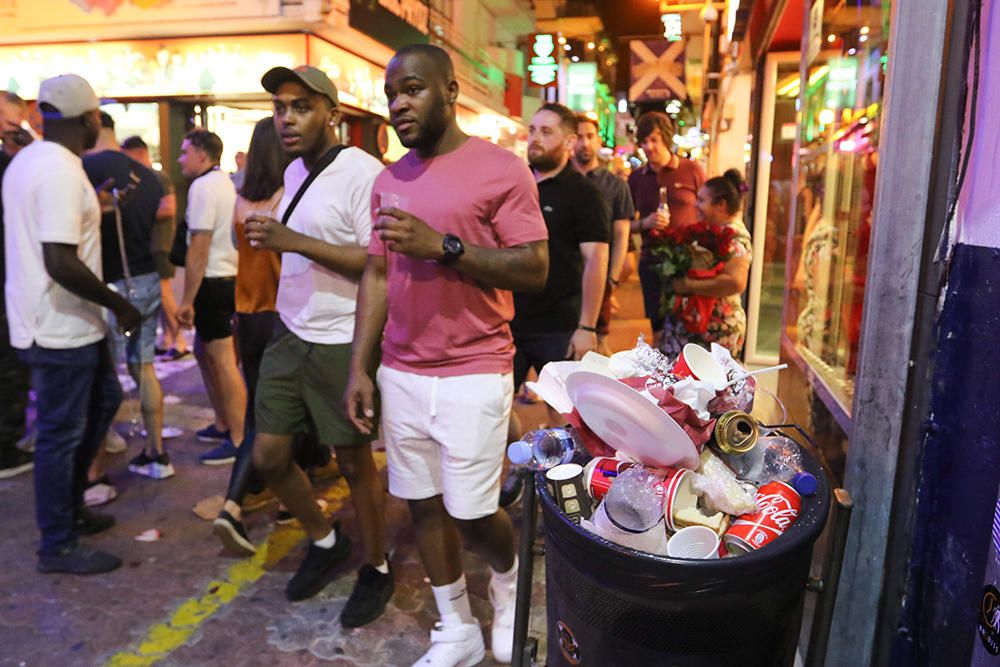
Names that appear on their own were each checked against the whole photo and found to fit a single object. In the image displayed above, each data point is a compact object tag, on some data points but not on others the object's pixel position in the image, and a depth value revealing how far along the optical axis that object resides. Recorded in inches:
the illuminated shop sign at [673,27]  656.4
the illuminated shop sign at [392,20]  410.9
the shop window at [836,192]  112.2
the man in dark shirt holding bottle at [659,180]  257.3
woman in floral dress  176.6
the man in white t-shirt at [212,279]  185.0
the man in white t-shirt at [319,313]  122.0
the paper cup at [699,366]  77.0
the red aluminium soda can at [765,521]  62.8
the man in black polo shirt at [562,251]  162.9
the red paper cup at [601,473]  70.1
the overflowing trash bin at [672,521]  61.3
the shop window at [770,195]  280.5
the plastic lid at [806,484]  68.6
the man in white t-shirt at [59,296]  131.1
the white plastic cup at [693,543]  62.1
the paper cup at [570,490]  69.1
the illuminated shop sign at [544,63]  755.4
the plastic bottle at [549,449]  75.5
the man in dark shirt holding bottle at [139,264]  181.5
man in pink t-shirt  99.0
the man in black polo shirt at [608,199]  231.6
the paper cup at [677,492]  65.2
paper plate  65.1
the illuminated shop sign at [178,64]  390.6
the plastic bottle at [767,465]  72.0
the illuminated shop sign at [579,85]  986.1
